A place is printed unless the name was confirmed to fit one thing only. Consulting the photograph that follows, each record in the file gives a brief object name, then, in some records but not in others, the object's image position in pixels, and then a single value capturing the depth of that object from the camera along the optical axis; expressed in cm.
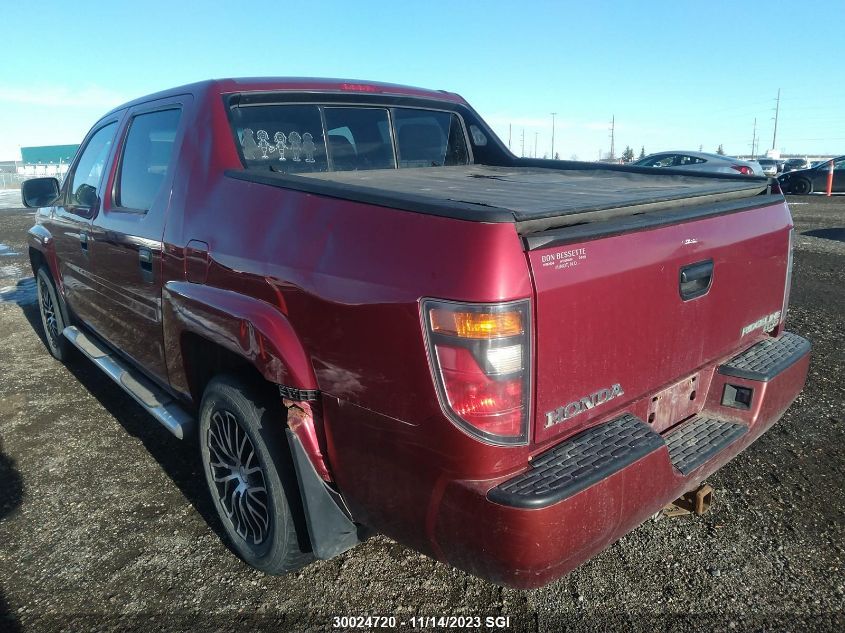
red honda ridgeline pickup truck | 174
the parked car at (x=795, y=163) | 3688
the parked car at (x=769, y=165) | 3063
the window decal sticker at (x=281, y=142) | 311
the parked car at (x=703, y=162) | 1698
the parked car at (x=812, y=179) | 2020
